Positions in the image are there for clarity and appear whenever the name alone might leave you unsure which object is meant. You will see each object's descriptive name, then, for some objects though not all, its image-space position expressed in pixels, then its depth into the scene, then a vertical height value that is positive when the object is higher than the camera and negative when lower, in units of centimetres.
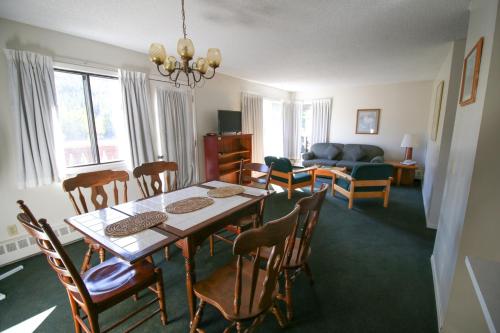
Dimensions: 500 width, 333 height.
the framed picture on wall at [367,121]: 572 +29
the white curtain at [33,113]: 215 +20
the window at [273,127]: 623 +15
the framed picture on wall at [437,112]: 323 +31
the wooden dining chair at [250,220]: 205 -85
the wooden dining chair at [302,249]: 138 -80
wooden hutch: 411 -44
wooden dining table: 120 -59
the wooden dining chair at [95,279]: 105 -89
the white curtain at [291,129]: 682 +11
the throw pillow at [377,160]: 502 -63
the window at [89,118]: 259 +19
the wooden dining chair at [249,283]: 97 -89
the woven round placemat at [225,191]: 197 -54
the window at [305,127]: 688 +17
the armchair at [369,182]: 350 -80
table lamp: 490 -22
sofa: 545 -58
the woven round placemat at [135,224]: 133 -58
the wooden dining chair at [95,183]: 184 -44
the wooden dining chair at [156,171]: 228 -41
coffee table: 458 -82
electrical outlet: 224 -97
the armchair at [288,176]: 403 -84
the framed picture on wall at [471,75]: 143 +41
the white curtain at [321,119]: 638 +38
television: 425 +23
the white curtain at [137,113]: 292 +27
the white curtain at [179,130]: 343 +5
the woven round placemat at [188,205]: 165 -57
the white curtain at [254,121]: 509 +29
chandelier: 164 +58
